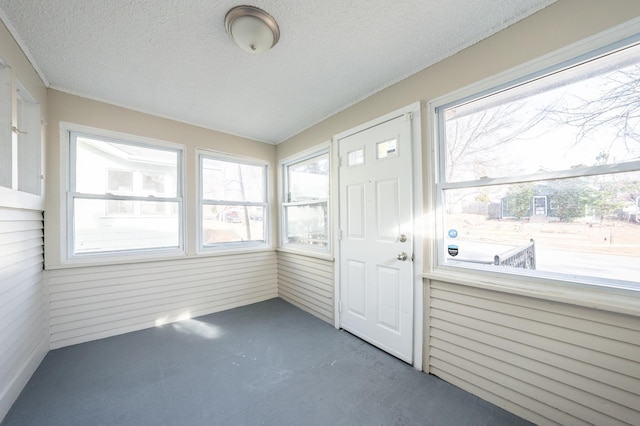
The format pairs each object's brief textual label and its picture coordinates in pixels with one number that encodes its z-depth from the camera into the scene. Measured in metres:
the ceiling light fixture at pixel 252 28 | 1.50
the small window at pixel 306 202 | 3.21
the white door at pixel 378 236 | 2.18
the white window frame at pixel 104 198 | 2.43
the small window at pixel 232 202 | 3.36
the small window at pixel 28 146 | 1.88
